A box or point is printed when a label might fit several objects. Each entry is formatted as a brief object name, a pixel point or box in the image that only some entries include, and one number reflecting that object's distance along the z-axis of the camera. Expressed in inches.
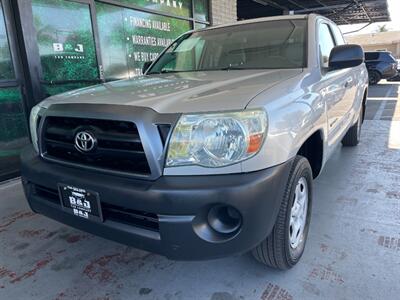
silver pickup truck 60.6
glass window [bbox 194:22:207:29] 292.5
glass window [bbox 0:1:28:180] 153.6
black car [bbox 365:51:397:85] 571.8
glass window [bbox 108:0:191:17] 229.6
